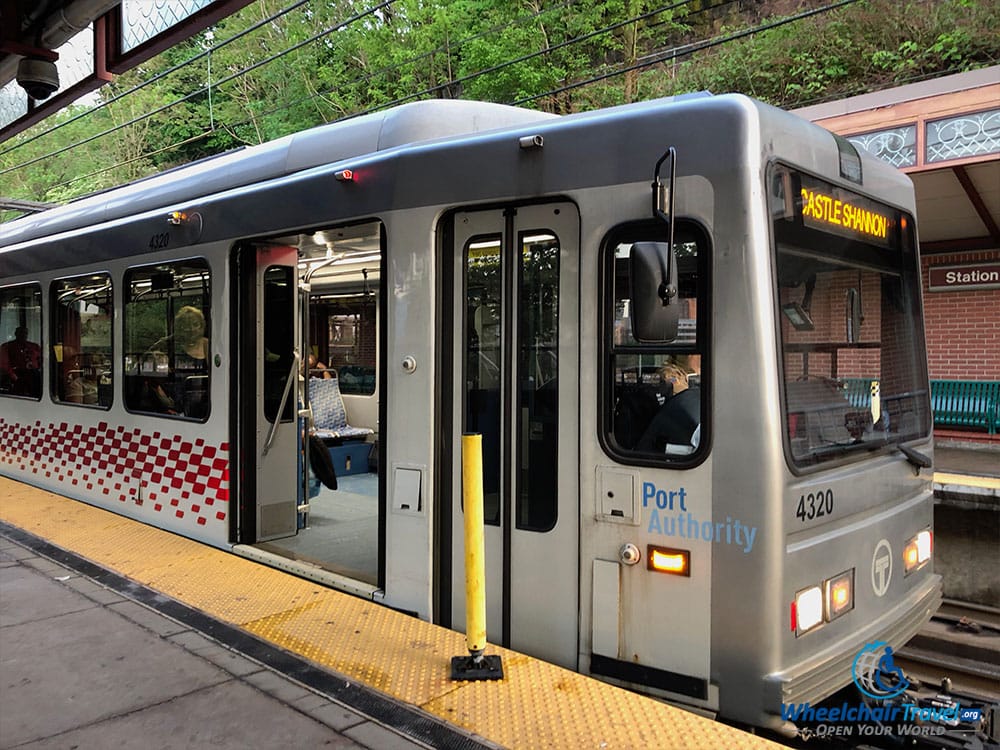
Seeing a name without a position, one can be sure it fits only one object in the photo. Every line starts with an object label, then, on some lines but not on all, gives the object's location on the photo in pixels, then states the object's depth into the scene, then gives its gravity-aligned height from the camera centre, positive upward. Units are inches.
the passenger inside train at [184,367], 210.7 +1.7
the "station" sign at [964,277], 477.7 +57.2
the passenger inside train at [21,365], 296.0 +3.5
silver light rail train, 116.6 -1.4
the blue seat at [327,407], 354.9 -16.5
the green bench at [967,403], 469.1 -22.0
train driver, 122.9 -7.5
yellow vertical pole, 119.9 -27.6
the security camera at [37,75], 183.3 +71.2
